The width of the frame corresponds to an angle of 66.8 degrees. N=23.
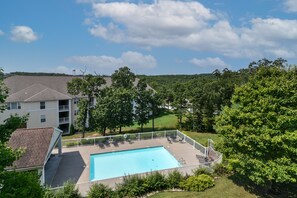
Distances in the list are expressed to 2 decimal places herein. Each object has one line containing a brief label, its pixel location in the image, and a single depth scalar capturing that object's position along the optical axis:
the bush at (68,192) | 14.54
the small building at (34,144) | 16.21
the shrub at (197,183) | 16.69
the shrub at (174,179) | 17.25
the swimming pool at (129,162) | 21.70
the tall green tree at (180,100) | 33.53
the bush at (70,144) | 25.55
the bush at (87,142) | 26.05
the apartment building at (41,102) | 32.12
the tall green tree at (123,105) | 29.27
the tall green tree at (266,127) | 12.91
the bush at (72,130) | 35.25
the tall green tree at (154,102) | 32.06
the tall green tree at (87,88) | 29.10
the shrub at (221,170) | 19.11
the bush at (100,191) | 15.27
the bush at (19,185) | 7.18
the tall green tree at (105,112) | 28.38
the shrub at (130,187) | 15.98
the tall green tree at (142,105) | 31.38
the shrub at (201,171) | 18.54
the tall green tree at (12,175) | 7.13
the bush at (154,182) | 16.79
